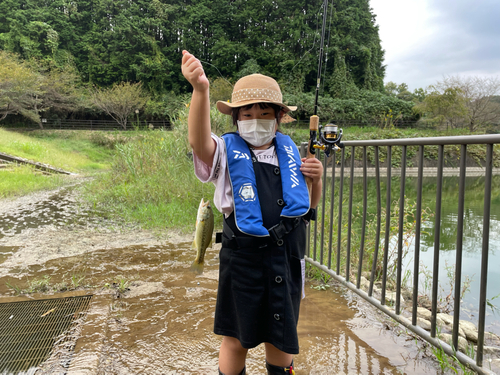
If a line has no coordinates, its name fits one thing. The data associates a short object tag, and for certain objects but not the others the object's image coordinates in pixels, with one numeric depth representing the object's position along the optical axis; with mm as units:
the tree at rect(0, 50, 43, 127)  21984
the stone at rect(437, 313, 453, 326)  2605
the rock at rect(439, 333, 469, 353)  2072
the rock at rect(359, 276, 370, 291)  3104
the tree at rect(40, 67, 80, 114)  26422
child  1295
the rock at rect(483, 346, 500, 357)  2322
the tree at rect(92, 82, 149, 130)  28969
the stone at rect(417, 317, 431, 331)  2373
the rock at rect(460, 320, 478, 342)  2570
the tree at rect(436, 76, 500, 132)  23812
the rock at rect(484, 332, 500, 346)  2592
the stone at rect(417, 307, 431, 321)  2678
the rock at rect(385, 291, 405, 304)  2667
